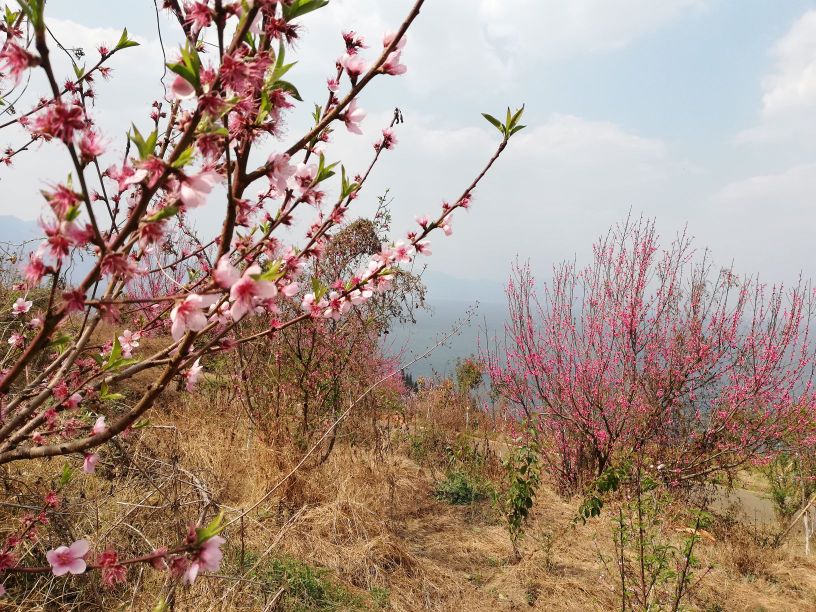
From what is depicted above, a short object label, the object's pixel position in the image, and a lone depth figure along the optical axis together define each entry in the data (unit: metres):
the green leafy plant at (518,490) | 4.11
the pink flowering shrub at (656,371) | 5.55
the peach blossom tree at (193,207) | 0.76
